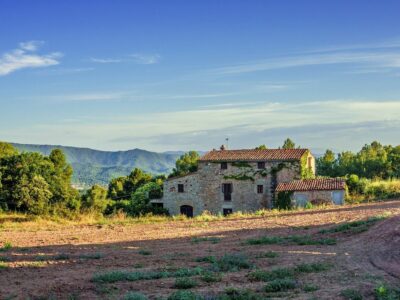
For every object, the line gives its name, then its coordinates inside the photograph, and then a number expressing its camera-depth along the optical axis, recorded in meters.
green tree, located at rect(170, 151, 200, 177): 70.31
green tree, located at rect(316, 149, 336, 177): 69.88
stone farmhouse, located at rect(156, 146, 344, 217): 49.56
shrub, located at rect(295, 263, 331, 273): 13.27
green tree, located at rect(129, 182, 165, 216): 53.47
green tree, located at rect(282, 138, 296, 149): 77.31
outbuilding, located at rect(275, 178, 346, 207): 43.72
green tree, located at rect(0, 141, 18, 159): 51.63
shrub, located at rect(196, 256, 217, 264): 14.77
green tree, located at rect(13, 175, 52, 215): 40.45
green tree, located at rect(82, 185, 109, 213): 56.89
